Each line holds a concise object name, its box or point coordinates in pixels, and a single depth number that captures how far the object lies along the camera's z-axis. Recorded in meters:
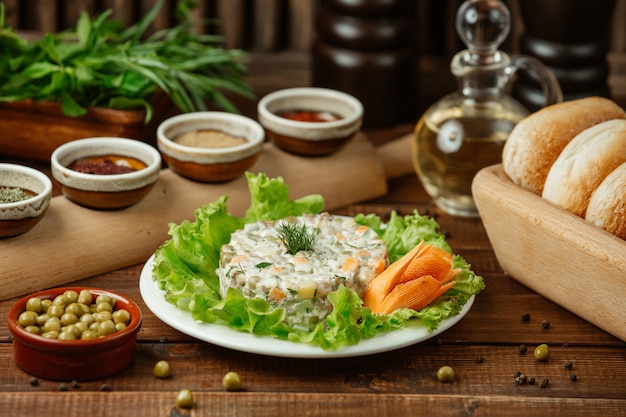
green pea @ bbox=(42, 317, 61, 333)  1.14
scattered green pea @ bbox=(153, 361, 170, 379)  1.15
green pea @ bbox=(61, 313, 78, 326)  1.15
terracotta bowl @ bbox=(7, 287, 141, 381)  1.13
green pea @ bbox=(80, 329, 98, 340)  1.14
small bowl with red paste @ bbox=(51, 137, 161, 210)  1.29
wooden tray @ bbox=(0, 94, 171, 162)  1.43
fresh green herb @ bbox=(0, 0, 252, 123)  1.44
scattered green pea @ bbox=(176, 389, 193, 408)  1.13
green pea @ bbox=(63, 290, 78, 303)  1.17
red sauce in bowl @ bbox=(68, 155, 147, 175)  1.32
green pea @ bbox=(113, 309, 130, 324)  1.16
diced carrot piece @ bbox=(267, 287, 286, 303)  1.16
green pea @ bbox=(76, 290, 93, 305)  1.17
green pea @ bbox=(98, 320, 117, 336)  1.14
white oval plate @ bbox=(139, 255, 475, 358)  1.14
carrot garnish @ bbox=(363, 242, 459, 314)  1.18
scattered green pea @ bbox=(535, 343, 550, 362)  1.19
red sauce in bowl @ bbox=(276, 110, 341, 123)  1.46
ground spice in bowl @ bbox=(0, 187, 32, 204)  1.25
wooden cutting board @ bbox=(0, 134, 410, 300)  1.26
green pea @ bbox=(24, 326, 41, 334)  1.14
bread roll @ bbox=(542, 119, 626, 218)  1.22
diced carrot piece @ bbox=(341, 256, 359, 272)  1.19
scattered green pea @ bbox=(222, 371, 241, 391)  1.14
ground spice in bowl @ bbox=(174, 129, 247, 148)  1.39
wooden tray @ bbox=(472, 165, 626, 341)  1.18
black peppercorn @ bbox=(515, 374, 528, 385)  1.16
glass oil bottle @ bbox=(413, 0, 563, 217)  1.37
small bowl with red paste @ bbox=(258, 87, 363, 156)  1.42
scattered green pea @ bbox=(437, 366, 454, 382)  1.16
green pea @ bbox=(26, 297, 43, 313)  1.16
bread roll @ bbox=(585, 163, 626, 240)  1.19
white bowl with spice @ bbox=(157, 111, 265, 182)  1.36
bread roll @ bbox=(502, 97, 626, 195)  1.26
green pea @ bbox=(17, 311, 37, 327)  1.14
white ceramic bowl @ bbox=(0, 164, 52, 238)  1.23
